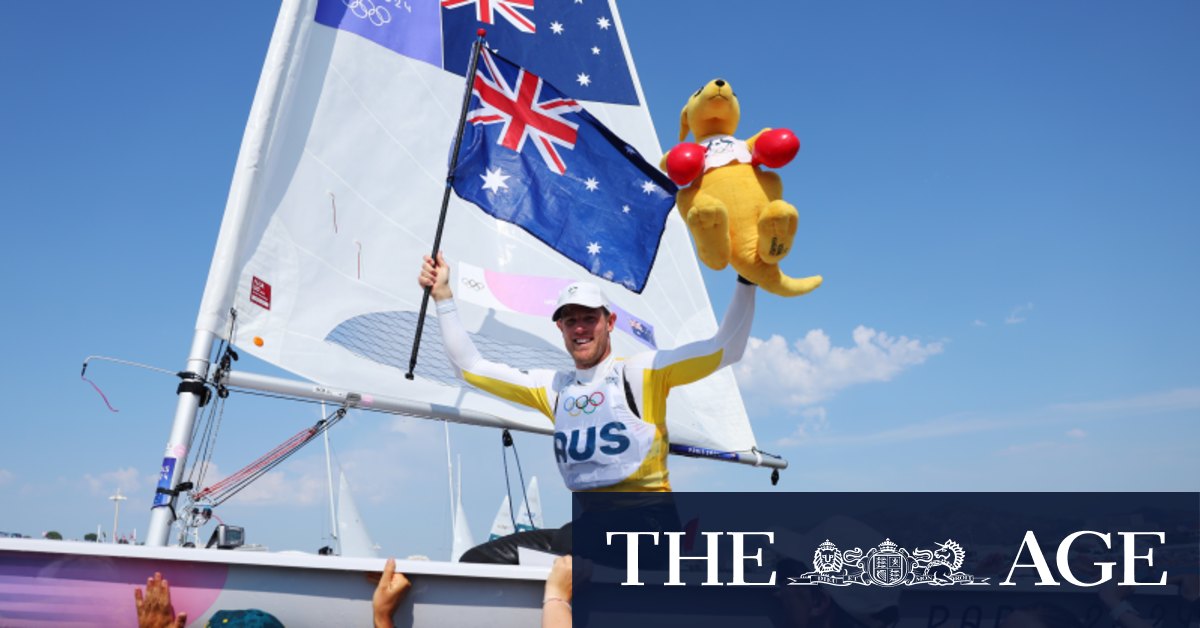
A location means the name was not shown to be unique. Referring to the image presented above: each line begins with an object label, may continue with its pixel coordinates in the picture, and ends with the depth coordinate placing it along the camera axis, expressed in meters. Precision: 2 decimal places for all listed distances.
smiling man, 2.89
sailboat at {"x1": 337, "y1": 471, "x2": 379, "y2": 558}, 20.23
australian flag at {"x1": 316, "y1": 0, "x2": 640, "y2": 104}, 6.12
